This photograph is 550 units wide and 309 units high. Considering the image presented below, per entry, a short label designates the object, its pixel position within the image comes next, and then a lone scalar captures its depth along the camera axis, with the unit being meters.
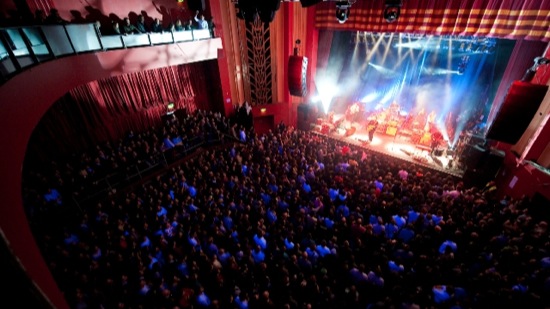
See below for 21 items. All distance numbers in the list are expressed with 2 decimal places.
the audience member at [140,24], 8.37
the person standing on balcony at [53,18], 6.21
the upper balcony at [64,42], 4.34
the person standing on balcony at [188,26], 9.36
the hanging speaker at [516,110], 6.01
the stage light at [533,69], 6.02
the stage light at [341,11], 8.40
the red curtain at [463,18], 7.36
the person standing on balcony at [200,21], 9.70
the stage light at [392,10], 7.92
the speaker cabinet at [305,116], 12.63
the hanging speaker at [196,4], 7.09
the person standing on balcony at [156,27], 8.69
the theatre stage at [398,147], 9.90
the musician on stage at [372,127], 11.31
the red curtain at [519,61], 8.30
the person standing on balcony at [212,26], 10.11
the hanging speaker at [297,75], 9.32
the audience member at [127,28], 7.89
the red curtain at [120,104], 8.14
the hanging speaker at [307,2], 5.06
